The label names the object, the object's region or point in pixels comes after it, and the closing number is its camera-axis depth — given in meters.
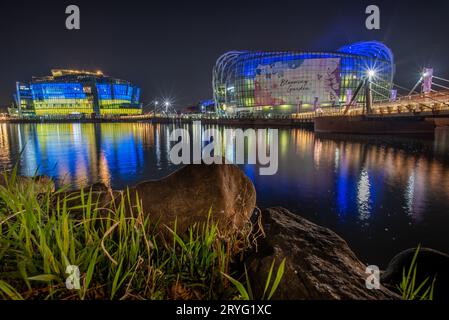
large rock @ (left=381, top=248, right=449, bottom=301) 4.03
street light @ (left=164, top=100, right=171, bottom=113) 165.35
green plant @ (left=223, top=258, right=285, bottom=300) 2.16
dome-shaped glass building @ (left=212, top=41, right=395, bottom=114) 97.31
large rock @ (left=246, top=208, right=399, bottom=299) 2.73
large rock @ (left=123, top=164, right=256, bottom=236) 4.11
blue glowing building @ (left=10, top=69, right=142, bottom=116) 152.00
